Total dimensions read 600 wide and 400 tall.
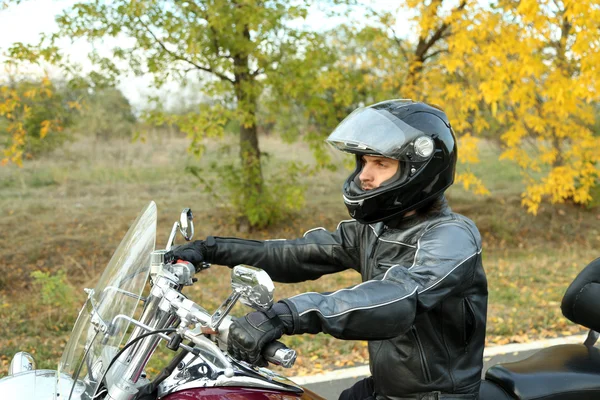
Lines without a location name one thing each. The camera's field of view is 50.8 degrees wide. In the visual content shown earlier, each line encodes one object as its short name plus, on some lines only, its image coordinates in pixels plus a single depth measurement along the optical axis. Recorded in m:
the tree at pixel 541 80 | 7.36
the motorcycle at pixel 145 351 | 1.85
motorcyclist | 1.97
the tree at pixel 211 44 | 8.52
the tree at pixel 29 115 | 8.39
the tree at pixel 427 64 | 8.88
